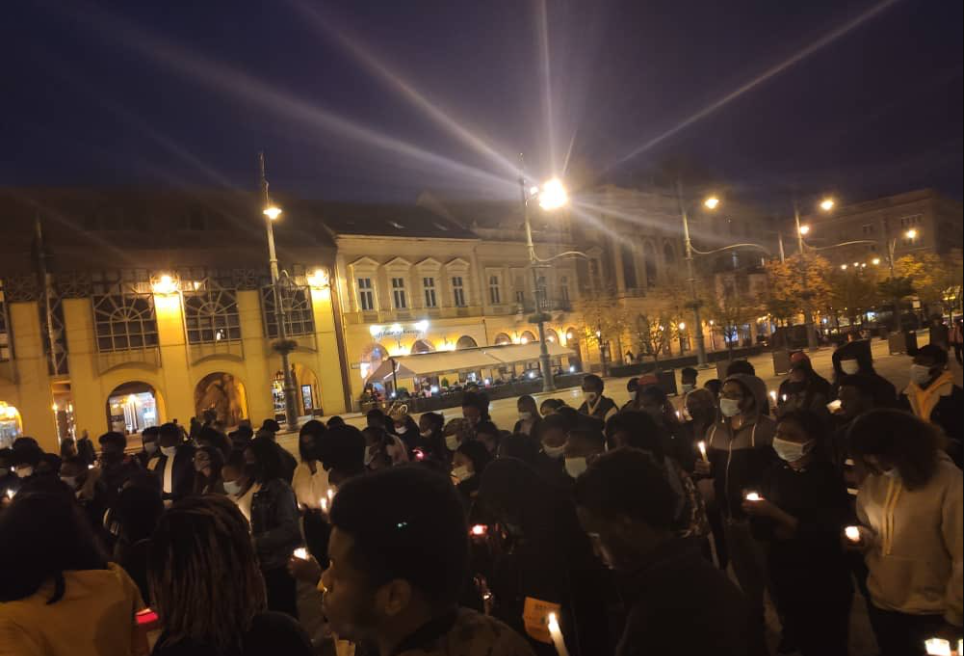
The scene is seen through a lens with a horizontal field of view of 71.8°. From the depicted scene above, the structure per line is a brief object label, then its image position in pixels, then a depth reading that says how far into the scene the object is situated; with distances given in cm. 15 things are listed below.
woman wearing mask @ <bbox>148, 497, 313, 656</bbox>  221
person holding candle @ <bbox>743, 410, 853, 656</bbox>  378
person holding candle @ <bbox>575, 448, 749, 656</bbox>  199
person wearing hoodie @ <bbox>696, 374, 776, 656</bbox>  469
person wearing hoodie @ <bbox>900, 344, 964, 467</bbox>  526
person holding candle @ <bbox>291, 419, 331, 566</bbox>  549
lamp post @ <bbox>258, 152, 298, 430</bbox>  2302
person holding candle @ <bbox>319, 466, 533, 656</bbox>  174
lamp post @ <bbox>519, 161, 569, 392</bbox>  2036
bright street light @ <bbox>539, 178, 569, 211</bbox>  2031
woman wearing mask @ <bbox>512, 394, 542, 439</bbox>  720
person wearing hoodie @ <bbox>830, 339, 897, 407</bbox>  806
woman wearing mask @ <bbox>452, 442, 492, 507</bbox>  519
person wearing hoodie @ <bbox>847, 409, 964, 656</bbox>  279
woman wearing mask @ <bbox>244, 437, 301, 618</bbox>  469
